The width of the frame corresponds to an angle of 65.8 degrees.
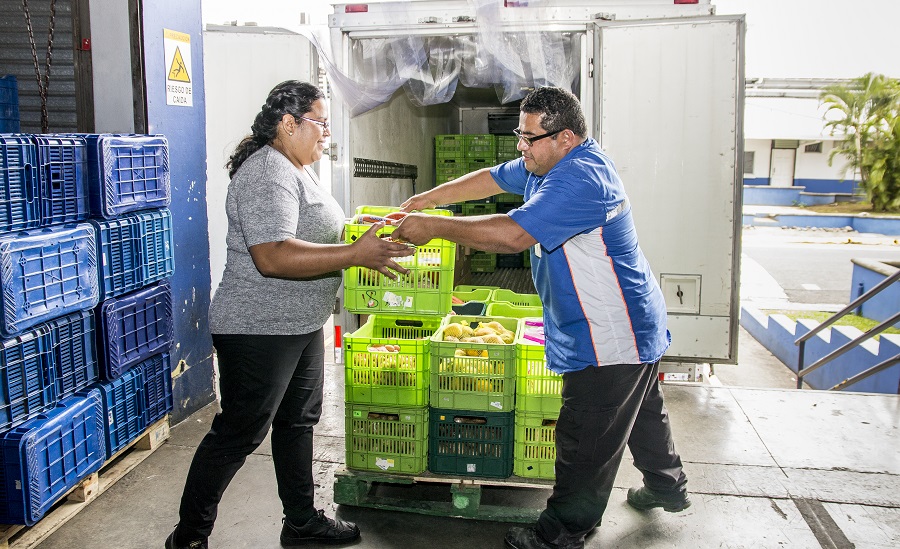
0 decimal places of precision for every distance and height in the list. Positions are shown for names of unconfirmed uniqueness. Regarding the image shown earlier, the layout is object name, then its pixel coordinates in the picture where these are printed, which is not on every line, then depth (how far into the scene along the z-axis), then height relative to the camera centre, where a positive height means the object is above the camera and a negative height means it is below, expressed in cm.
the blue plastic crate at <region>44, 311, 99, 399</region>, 331 -80
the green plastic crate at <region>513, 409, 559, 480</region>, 354 -129
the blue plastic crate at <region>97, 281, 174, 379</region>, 367 -78
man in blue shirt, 270 -41
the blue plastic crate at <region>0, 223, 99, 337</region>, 289 -38
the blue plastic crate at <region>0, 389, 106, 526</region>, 297 -122
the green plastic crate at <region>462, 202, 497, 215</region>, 928 -26
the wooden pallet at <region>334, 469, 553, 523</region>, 349 -160
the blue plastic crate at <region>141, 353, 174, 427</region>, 413 -120
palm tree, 3194 +305
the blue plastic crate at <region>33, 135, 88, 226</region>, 322 +6
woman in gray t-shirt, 262 -37
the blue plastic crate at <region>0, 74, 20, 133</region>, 398 +49
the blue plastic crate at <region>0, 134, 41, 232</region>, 296 +2
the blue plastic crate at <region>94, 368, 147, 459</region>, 370 -122
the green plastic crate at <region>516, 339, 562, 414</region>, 348 -97
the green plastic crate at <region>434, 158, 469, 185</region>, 903 +26
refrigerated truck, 477 +59
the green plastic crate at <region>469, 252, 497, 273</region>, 918 -98
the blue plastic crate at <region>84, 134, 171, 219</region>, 355 +9
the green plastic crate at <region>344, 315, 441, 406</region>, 357 -94
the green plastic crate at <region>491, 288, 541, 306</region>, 504 -80
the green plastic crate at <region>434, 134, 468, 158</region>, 905 +56
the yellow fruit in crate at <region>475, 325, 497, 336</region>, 379 -77
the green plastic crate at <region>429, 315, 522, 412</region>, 352 -95
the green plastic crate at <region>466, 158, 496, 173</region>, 912 +33
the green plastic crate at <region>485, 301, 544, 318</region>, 453 -80
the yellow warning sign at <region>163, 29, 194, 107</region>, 447 +79
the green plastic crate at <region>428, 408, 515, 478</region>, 358 -130
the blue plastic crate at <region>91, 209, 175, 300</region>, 363 -35
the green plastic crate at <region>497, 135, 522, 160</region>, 927 +55
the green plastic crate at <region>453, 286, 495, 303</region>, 523 -80
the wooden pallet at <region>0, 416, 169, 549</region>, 320 -158
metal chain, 376 +62
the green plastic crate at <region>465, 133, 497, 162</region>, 909 +54
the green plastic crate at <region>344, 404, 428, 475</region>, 359 -129
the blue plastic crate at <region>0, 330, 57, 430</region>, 295 -83
